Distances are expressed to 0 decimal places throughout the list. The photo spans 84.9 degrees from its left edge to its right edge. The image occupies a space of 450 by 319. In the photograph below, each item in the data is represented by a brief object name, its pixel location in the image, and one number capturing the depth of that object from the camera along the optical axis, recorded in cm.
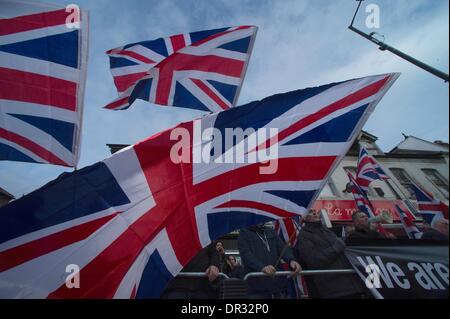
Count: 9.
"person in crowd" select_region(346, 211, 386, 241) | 385
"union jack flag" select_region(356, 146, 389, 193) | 684
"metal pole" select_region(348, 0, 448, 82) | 668
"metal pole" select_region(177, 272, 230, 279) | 296
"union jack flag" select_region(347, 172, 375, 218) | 745
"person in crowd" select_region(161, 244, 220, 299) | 293
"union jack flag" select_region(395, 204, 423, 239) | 505
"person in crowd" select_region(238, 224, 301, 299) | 299
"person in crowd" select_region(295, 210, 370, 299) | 285
